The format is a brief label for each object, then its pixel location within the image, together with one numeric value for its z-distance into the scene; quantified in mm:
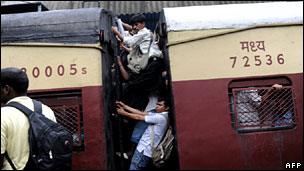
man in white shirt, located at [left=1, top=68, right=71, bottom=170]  2672
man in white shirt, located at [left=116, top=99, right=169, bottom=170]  3473
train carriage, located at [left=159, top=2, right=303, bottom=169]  3125
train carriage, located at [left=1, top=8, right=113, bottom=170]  3182
